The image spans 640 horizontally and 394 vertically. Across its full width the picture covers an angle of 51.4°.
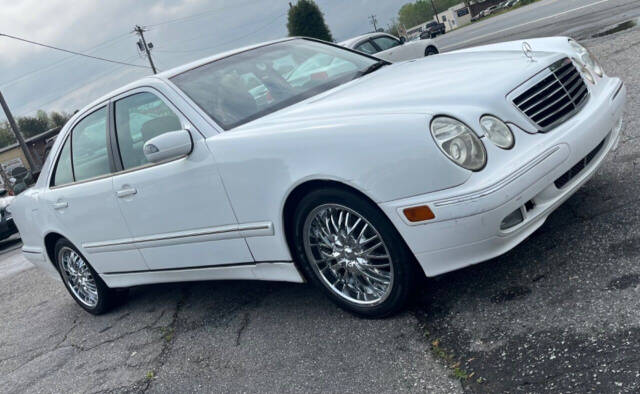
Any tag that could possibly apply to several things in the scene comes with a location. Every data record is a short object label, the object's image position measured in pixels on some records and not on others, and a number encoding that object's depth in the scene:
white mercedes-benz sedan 3.00
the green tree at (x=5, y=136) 98.75
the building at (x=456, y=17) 98.80
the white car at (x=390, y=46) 13.40
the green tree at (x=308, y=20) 53.72
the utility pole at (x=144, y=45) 49.34
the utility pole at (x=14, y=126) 27.42
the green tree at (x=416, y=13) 177.88
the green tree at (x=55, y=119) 91.06
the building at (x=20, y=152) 52.69
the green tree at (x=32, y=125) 89.06
